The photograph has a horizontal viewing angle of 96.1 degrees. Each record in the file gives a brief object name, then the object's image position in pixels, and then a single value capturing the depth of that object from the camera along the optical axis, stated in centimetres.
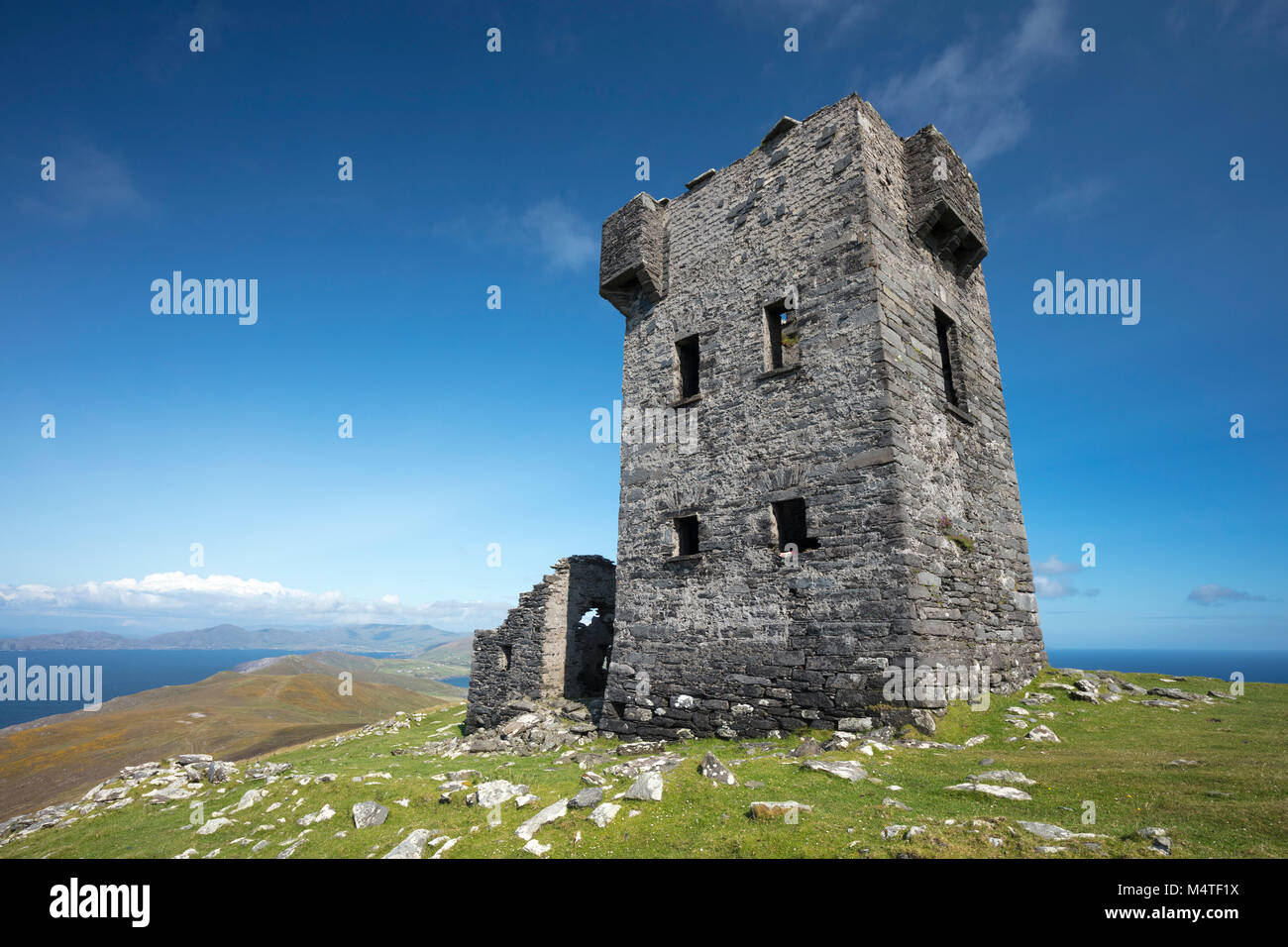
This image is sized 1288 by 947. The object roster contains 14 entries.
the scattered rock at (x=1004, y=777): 600
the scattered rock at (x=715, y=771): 638
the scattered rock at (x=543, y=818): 551
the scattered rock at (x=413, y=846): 548
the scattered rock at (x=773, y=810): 518
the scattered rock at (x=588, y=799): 606
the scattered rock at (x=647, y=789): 600
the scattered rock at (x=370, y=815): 674
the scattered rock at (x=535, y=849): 503
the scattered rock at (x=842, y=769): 654
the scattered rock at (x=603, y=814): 552
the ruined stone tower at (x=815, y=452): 978
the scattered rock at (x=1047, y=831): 446
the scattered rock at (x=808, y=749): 818
